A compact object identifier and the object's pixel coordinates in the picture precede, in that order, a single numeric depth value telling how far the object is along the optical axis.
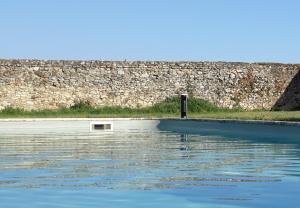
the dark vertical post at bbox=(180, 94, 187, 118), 21.66
